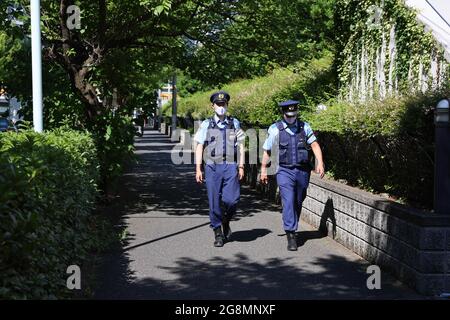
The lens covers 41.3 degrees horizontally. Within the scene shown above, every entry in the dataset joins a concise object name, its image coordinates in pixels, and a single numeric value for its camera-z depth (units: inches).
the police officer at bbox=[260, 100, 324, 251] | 281.3
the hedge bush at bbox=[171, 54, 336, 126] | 501.0
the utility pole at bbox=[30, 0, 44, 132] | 326.3
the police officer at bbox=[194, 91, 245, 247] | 290.5
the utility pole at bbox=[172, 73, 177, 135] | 1510.1
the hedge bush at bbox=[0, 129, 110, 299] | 124.2
